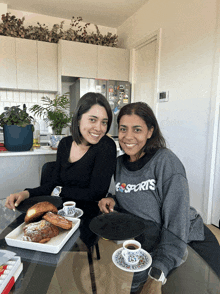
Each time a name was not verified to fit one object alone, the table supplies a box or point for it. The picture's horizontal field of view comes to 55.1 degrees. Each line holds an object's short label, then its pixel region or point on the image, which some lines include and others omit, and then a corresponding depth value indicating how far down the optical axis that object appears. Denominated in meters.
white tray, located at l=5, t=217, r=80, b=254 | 0.71
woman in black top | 1.36
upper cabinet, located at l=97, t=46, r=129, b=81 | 4.10
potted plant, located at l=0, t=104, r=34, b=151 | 1.86
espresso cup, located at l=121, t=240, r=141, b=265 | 0.65
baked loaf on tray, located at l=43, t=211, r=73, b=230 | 0.79
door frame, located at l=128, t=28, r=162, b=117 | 3.24
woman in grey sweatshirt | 0.90
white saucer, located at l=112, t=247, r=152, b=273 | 0.64
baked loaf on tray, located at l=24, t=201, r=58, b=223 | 0.86
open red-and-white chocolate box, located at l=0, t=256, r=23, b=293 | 0.53
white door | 3.55
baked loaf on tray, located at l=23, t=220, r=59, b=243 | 0.73
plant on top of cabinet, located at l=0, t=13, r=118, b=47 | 3.65
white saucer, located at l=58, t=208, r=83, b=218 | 1.03
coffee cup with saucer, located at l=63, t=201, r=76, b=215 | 1.01
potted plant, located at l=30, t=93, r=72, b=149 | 2.09
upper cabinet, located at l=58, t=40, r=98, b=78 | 3.82
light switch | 3.09
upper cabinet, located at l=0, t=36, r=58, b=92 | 3.70
